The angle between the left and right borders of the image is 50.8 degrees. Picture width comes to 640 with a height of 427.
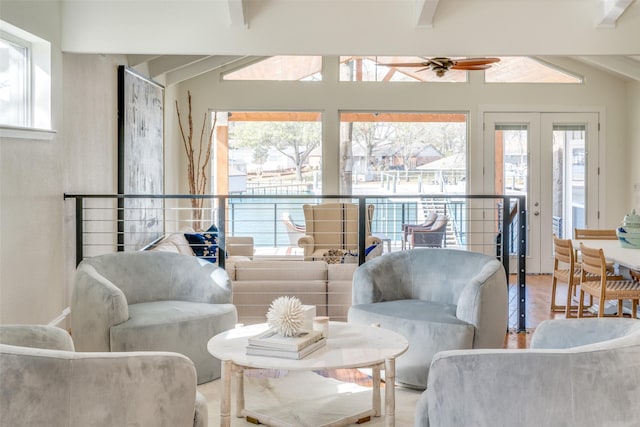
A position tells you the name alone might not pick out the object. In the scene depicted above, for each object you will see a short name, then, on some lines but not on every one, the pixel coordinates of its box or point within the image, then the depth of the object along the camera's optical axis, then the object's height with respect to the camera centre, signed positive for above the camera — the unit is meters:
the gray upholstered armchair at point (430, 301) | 3.62 -0.56
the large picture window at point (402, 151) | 8.77 +0.73
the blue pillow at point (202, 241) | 6.57 -0.33
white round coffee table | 2.74 -0.63
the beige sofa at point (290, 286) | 4.64 -0.54
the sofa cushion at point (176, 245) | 5.75 -0.34
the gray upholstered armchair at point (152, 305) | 3.60 -0.57
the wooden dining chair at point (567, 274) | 5.61 -0.58
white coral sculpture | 2.88 -0.47
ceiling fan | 6.44 +1.41
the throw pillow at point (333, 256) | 6.79 -0.50
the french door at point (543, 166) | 8.69 +0.54
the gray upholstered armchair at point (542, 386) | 2.00 -0.53
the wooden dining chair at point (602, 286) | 4.95 -0.60
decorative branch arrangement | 8.14 +0.60
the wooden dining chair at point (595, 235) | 6.41 -0.26
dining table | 4.74 -0.35
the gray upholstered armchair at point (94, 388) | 1.88 -0.53
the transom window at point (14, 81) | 4.12 +0.80
